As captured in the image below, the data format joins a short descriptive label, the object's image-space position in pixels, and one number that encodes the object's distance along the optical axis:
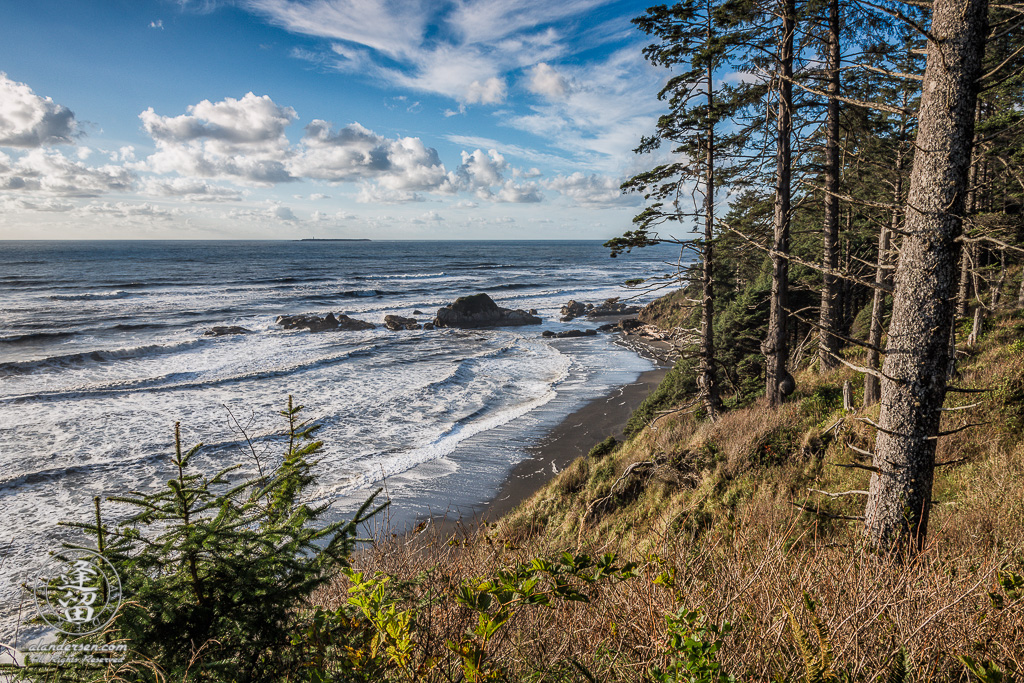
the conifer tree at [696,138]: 10.38
